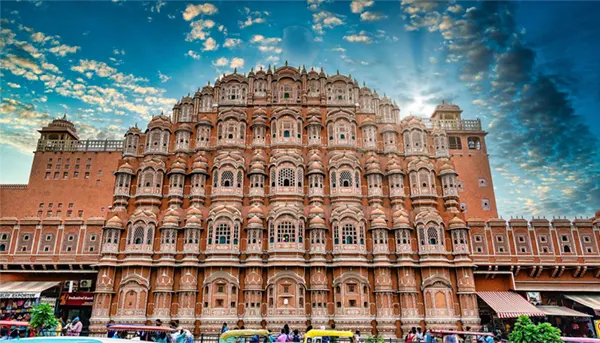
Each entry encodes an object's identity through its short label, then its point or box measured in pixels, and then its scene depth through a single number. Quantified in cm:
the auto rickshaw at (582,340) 1921
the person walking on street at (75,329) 2368
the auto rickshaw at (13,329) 2590
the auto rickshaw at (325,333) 2097
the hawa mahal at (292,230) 3103
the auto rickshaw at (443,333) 2423
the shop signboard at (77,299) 3293
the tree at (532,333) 1763
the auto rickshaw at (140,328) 2261
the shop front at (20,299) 3139
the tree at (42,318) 2244
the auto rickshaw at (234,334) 2069
